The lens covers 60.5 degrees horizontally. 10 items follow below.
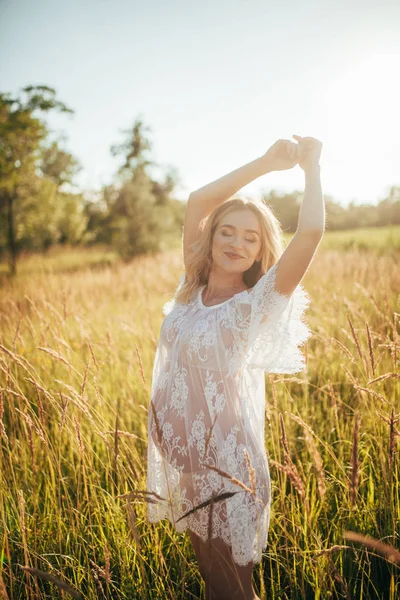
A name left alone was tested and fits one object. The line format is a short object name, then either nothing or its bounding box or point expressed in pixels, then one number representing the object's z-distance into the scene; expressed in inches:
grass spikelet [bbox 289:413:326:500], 30.5
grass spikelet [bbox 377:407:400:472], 40.2
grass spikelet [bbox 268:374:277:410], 61.4
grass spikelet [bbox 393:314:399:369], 60.6
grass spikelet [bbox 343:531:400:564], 26.5
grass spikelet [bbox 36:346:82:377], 58.2
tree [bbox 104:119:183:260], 691.4
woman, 54.0
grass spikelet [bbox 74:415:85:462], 50.0
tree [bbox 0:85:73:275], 399.2
